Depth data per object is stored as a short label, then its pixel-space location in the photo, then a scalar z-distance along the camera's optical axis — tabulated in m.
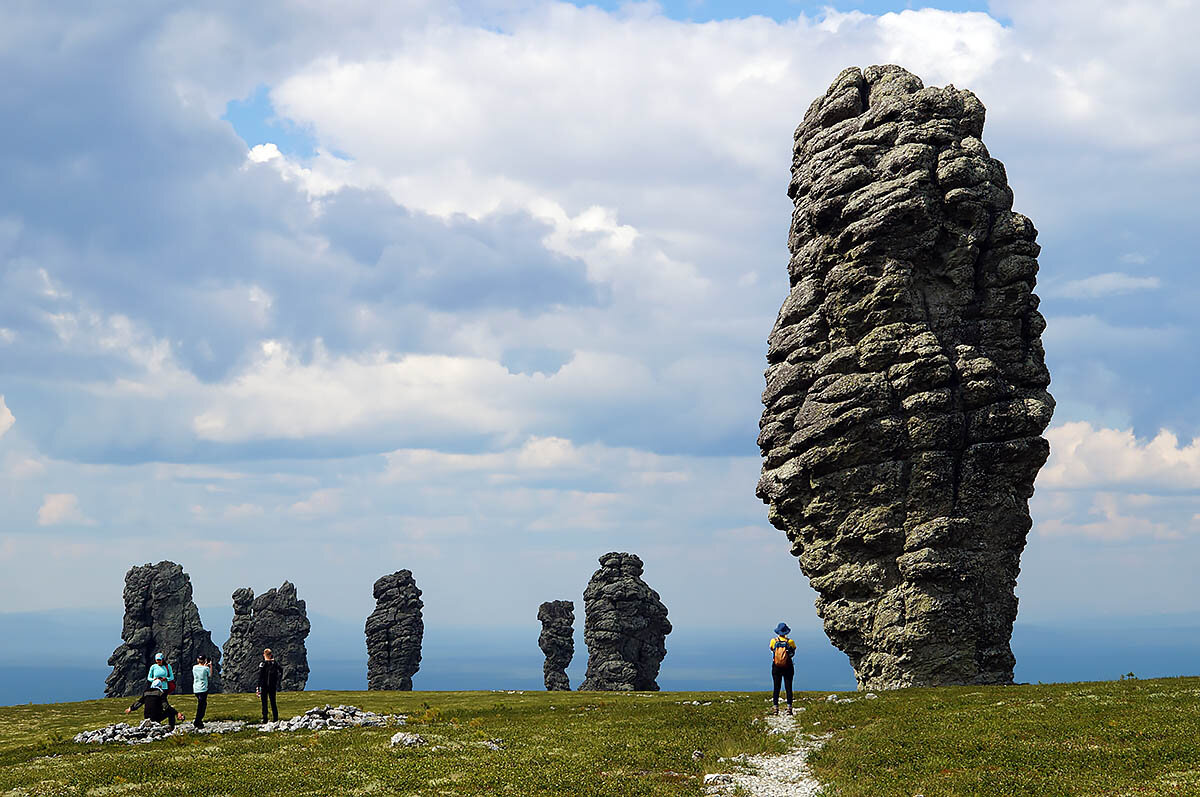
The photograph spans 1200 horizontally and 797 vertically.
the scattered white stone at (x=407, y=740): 38.53
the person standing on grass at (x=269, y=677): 47.78
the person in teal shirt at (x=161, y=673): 45.69
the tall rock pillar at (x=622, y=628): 110.00
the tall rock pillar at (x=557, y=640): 121.00
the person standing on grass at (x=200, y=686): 46.72
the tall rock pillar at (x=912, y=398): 62.22
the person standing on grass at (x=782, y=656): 43.03
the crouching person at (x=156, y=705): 45.31
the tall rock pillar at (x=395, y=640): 123.25
